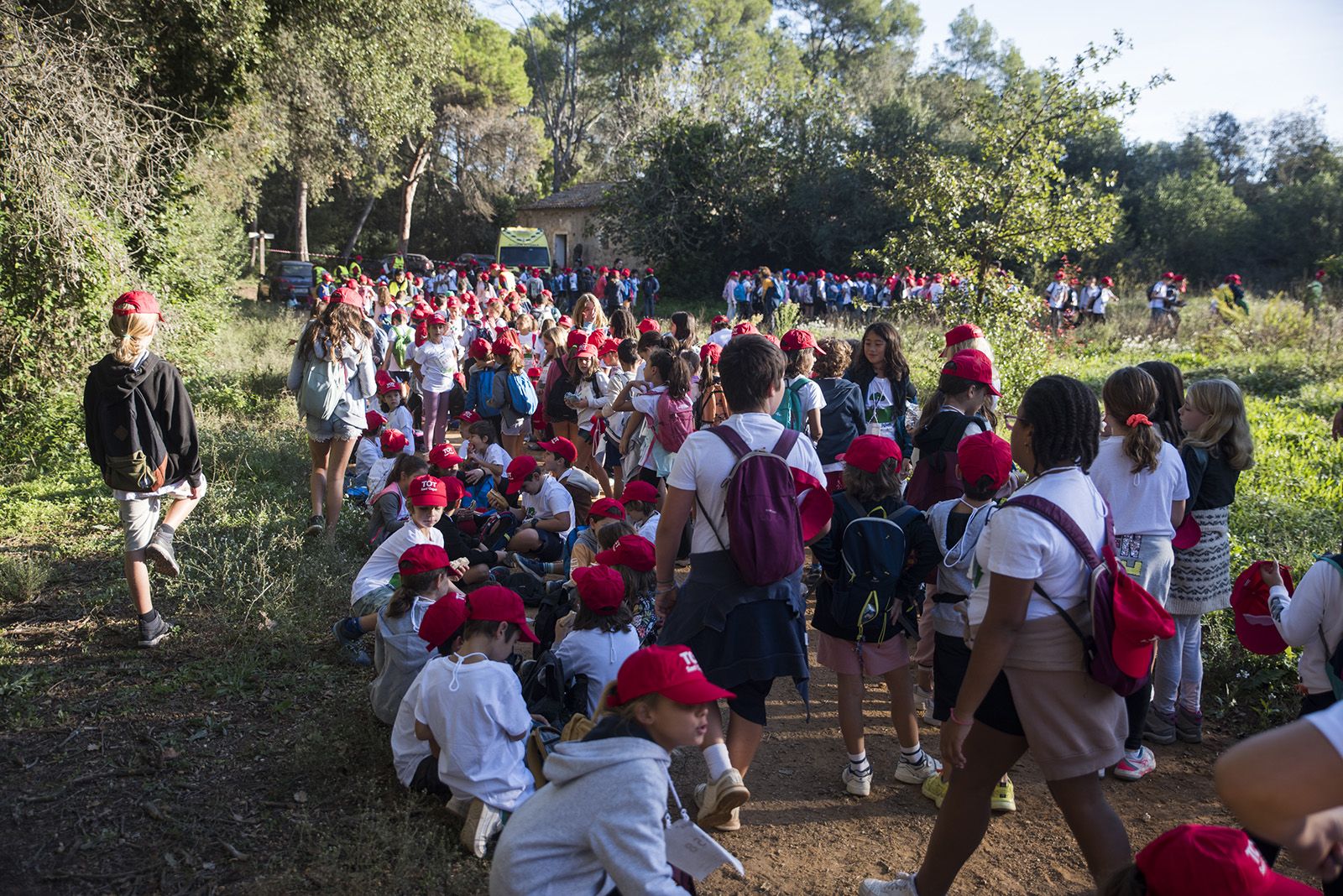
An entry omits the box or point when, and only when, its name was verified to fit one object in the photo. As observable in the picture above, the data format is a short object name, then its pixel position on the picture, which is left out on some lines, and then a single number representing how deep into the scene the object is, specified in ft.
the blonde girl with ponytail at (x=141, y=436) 16.24
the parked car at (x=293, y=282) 93.91
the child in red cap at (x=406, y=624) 14.47
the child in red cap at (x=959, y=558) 12.98
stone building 128.16
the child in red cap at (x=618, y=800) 7.50
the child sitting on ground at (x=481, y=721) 11.73
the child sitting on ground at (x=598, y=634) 13.48
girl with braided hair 8.85
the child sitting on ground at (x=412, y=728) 12.89
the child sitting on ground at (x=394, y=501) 21.56
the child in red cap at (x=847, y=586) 13.00
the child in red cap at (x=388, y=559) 17.02
